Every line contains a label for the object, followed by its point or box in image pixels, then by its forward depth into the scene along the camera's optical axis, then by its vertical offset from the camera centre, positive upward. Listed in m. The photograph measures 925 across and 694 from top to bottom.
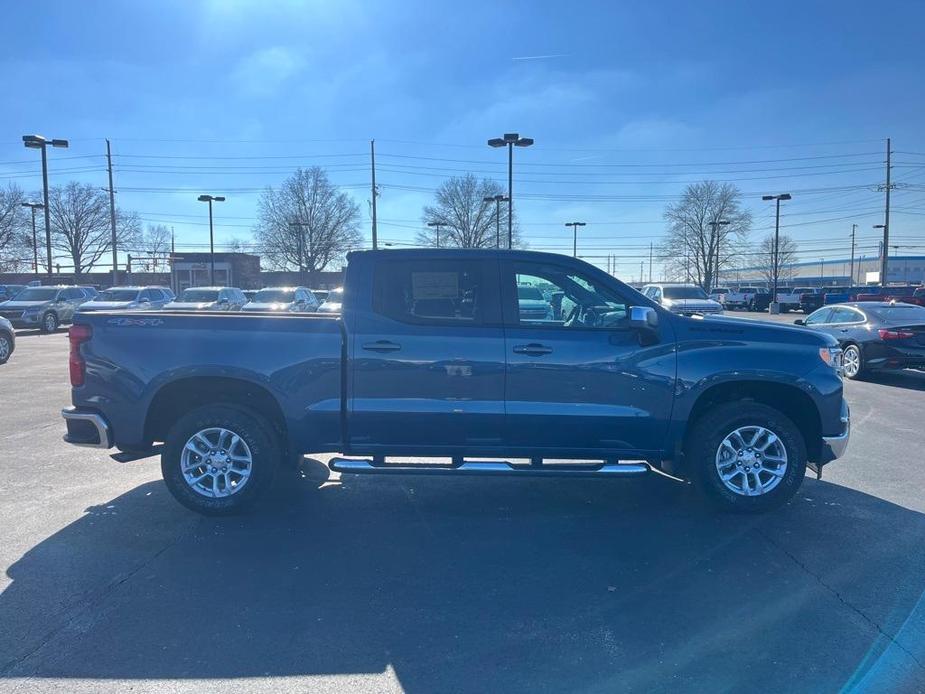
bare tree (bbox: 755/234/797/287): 83.95 +4.63
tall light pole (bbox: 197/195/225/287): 43.34 +5.74
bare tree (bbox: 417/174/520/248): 56.19 +6.05
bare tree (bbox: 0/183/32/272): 64.75 +5.09
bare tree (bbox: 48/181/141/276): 74.69 +6.94
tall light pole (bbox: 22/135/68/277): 29.36 +6.31
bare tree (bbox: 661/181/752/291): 68.00 +6.03
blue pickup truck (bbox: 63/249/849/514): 5.04 -0.74
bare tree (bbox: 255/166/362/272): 59.78 +5.49
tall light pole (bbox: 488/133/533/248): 27.70 +6.23
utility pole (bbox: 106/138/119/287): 42.16 +5.17
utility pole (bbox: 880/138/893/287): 42.67 +3.13
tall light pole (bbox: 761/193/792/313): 42.84 +4.53
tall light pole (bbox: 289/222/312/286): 59.48 +3.12
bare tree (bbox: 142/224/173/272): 69.88 +3.96
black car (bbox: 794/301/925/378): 12.14 -0.80
